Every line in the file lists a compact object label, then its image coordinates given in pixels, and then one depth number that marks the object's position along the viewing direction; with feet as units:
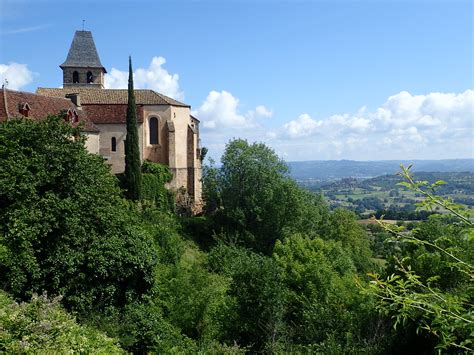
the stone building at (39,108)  107.34
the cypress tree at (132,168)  123.85
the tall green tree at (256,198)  137.18
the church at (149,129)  142.51
